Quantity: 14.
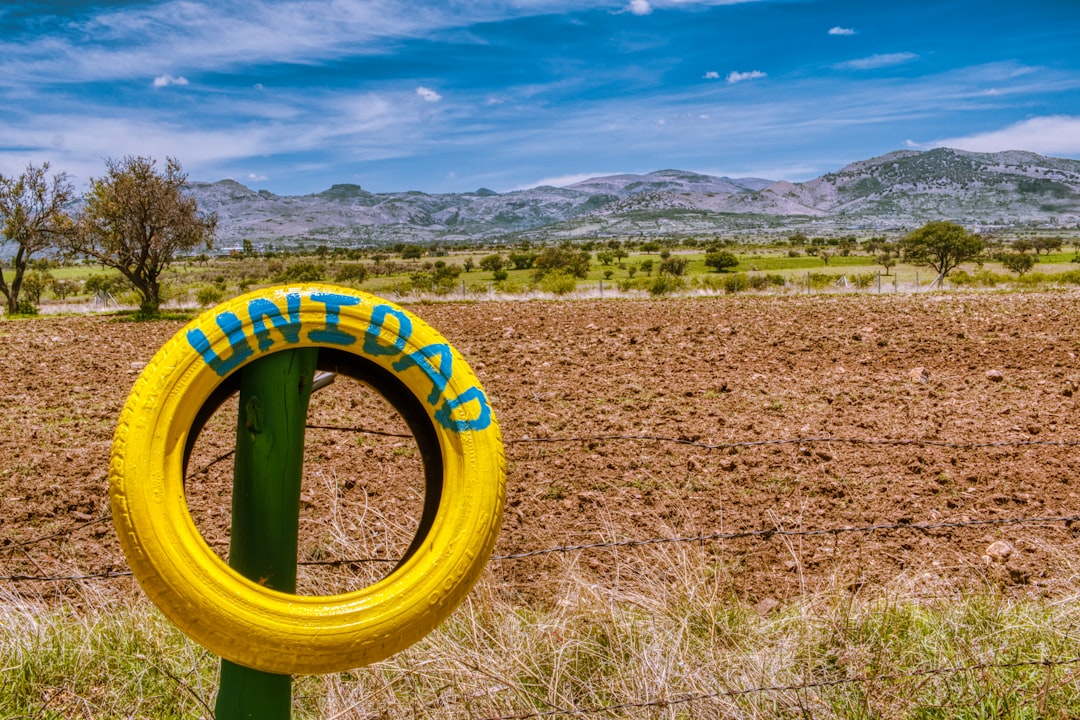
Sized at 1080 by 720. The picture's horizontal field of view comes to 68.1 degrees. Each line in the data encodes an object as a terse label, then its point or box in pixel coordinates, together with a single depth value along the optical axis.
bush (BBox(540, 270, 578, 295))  26.80
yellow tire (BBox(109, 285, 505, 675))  1.72
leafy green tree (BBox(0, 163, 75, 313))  26.97
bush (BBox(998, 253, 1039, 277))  40.97
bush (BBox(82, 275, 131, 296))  48.65
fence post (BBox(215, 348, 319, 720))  1.86
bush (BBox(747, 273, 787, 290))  28.55
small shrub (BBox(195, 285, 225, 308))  27.22
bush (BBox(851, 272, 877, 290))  27.96
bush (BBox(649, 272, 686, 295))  26.36
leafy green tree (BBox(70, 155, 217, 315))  21.62
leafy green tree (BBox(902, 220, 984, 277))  41.72
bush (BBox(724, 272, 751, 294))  27.31
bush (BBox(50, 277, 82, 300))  49.34
